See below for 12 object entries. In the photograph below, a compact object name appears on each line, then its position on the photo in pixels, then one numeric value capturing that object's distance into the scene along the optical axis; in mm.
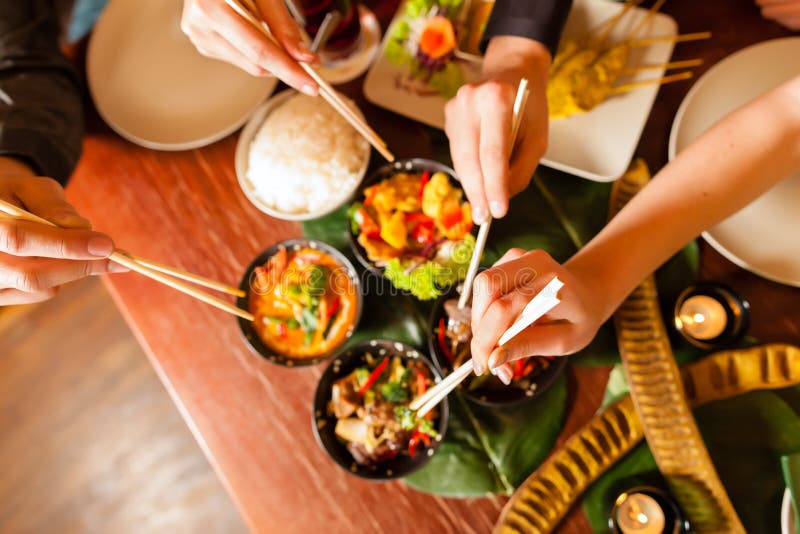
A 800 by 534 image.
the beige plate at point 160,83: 715
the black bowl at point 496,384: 610
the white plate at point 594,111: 673
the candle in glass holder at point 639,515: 588
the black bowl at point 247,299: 645
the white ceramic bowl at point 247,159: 669
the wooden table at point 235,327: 634
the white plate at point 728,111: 628
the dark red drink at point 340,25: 687
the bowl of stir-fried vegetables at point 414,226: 639
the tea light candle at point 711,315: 619
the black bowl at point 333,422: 613
